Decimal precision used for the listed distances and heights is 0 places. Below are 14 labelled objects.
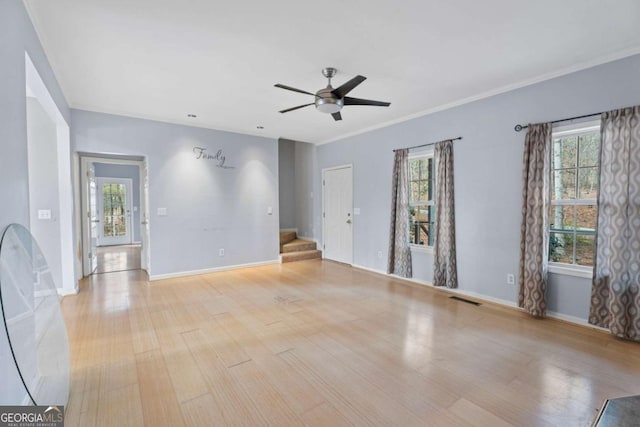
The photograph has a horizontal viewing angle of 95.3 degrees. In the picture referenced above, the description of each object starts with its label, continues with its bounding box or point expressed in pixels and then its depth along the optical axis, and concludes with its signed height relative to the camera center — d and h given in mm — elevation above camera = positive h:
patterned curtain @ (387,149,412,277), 4789 -206
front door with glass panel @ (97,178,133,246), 8555 -64
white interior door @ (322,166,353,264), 6039 -131
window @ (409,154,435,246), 4605 +105
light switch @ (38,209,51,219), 3906 -57
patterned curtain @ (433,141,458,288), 4148 -235
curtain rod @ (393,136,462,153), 4103 +963
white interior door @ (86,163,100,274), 5096 -144
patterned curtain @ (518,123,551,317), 3234 -115
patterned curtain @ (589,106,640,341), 2672 -204
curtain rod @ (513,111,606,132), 2970 +924
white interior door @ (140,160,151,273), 4938 -95
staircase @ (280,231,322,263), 6422 -971
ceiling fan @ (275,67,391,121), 2979 +1142
